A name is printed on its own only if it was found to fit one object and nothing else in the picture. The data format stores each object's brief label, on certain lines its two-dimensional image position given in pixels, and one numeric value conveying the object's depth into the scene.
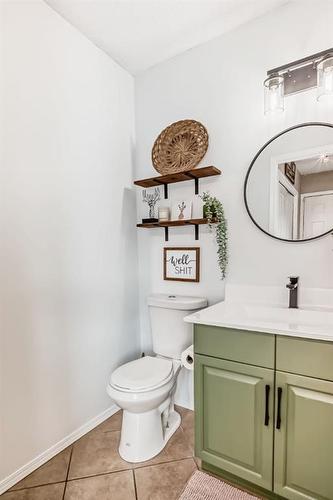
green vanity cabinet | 1.11
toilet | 1.50
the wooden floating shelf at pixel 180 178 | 1.76
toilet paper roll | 1.55
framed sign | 1.94
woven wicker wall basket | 1.88
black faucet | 1.51
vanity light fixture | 1.42
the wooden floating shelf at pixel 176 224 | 1.79
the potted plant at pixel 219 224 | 1.77
